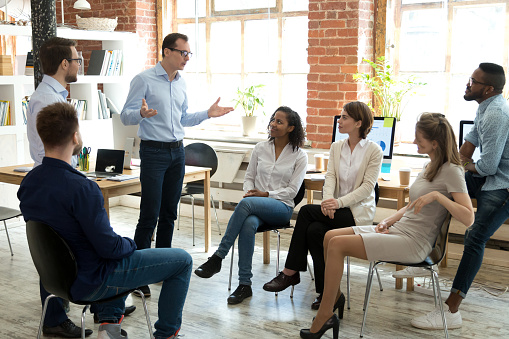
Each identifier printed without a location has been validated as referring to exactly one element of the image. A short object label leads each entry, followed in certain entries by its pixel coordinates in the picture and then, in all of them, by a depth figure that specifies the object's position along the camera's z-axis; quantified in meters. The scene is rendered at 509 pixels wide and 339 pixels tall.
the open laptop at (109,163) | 4.22
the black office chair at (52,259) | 2.40
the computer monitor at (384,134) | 4.32
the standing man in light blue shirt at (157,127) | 3.77
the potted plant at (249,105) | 5.87
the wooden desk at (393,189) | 3.88
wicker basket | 6.00
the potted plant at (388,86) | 4.93
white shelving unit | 5.50
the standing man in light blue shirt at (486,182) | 3.34
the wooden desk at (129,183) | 3.89
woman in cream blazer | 3.65
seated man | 2.42
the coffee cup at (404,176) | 3.93
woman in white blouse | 3.79
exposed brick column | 5.05
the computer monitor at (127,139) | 4.34
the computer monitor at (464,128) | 4.20
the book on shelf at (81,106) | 5.94
